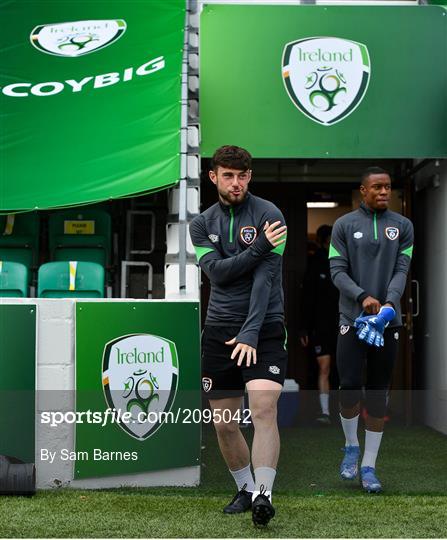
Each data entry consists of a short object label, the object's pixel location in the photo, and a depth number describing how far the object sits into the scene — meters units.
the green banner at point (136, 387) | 10.23
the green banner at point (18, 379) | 9.94
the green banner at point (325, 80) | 14.55
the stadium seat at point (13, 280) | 13.82
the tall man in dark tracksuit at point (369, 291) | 10.09
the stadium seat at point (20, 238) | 15.41
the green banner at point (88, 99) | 12.53
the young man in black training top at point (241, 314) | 8.08
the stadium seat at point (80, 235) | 15.16
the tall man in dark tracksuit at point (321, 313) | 16.83
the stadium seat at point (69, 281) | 13.63
